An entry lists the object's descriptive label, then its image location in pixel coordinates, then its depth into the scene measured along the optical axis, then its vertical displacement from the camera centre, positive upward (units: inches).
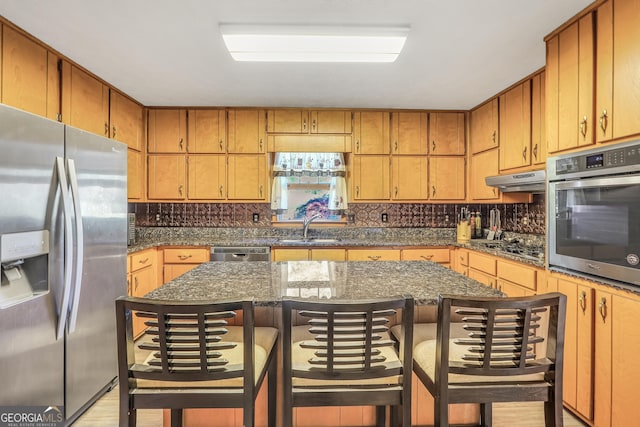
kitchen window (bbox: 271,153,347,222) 163.6 +12.7
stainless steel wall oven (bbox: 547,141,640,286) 64.4 +0.1
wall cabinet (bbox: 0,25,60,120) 81.8 +36.2
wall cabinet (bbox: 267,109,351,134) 154.8 +42.2
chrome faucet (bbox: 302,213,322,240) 161.4 -5.3
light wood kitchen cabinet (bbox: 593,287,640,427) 63.6 -29.5
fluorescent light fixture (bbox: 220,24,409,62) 83.3 +43.9
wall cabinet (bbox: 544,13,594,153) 74.6 +30.4
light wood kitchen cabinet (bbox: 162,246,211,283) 144.3 -21.2
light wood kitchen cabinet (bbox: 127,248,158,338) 117.4 -24.2
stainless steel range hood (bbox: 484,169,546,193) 110.2 +11.0
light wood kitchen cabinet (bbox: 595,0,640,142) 64.2 +28.9
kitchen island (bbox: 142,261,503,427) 57.4 -14.1
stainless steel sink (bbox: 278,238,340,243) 149.8 -13.4
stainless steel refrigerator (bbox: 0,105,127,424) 58.8 -10.7
